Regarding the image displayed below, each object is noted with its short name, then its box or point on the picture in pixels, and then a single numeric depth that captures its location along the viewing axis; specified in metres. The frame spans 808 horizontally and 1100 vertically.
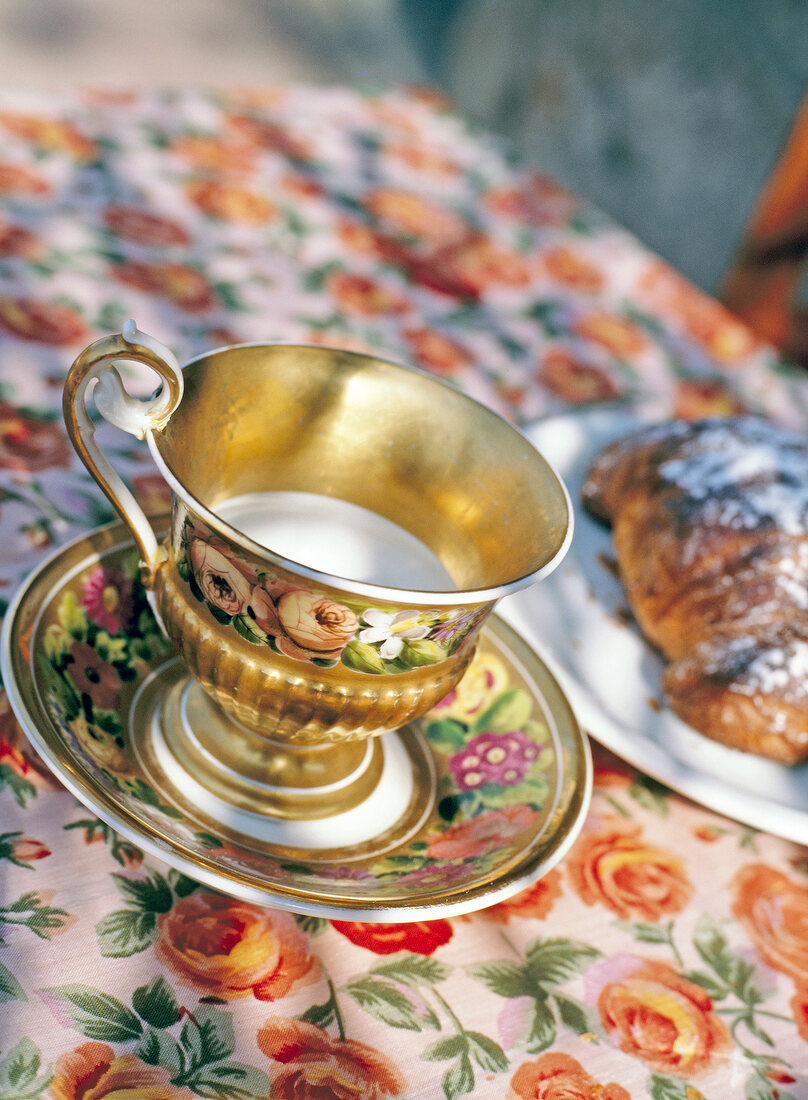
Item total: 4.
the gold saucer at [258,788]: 0.48
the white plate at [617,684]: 0.65
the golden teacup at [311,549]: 0.47
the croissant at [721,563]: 0.75
